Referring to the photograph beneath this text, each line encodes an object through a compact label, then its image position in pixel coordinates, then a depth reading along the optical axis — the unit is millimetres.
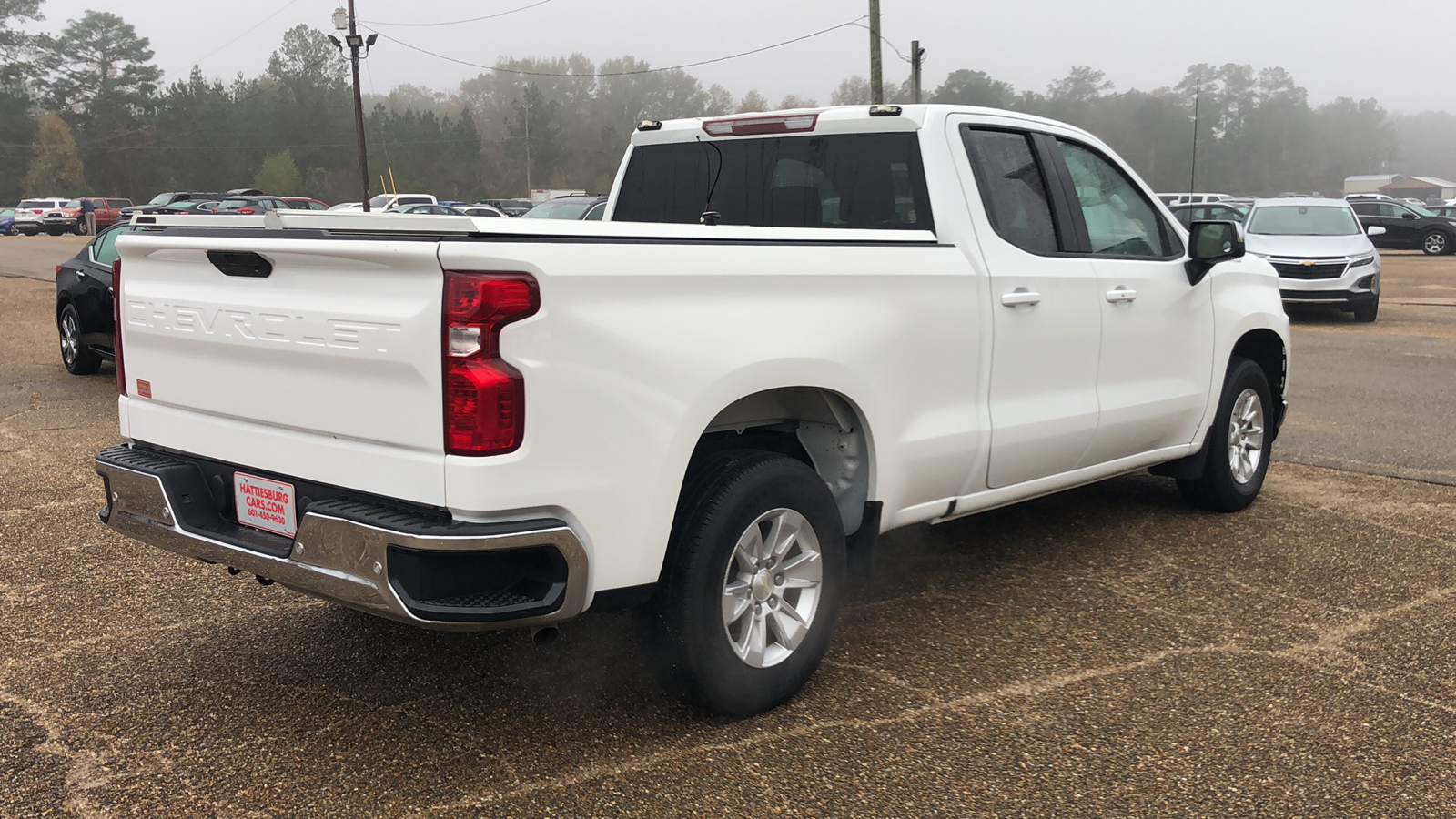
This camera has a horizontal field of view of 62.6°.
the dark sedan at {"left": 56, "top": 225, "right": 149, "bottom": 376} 9914
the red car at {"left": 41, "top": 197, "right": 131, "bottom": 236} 49219
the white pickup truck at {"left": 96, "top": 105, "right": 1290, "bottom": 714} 2842
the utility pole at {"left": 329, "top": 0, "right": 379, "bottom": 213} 31109
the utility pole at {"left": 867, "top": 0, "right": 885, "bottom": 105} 26864
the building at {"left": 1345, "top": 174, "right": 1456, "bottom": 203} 110812
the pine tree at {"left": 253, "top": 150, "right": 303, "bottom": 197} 76875
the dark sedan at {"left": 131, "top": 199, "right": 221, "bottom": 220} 23275
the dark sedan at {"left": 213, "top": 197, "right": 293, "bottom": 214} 26141
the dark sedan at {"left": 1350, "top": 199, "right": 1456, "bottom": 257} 31188
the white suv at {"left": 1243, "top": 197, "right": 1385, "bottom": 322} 15234
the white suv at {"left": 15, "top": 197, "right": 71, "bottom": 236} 49000
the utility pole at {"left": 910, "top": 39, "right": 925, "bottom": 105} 35375
